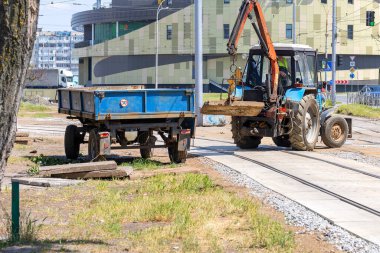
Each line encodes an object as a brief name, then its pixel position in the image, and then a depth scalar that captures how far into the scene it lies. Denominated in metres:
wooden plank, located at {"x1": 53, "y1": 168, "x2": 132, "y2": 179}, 16.92
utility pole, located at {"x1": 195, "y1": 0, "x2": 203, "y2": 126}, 37.19
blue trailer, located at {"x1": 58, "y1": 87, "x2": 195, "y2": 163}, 18.75
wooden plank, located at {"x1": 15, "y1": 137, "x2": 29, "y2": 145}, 26.89
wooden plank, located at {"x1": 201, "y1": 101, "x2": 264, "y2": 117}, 22.42
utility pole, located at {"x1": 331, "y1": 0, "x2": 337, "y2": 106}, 59.62
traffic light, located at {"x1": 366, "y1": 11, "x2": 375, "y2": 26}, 60.21
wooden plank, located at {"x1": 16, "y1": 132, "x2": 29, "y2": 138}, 27.65
